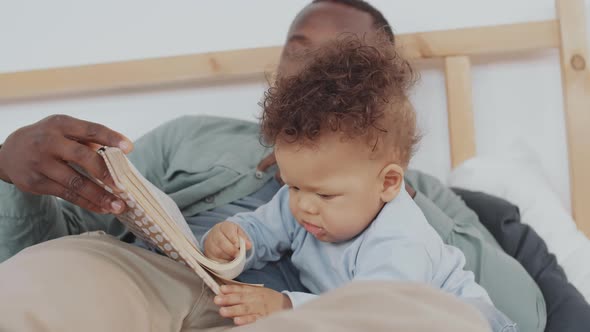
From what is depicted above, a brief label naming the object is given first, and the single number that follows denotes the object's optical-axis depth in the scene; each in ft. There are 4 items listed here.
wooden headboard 5.57
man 3.10
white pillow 4.48
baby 3.07
